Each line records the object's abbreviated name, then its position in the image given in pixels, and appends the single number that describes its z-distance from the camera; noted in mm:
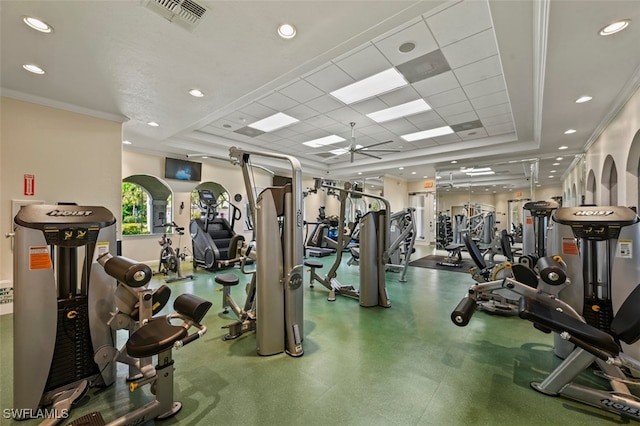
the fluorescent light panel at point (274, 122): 5609
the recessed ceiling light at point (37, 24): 2350
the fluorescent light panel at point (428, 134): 6286
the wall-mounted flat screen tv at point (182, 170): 7297
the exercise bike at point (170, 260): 5449
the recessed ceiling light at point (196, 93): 3729
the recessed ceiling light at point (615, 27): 2240
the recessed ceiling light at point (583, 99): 3709
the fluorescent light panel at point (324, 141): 7050
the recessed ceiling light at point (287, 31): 2496
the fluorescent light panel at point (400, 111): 4898
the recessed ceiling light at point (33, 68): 3051
